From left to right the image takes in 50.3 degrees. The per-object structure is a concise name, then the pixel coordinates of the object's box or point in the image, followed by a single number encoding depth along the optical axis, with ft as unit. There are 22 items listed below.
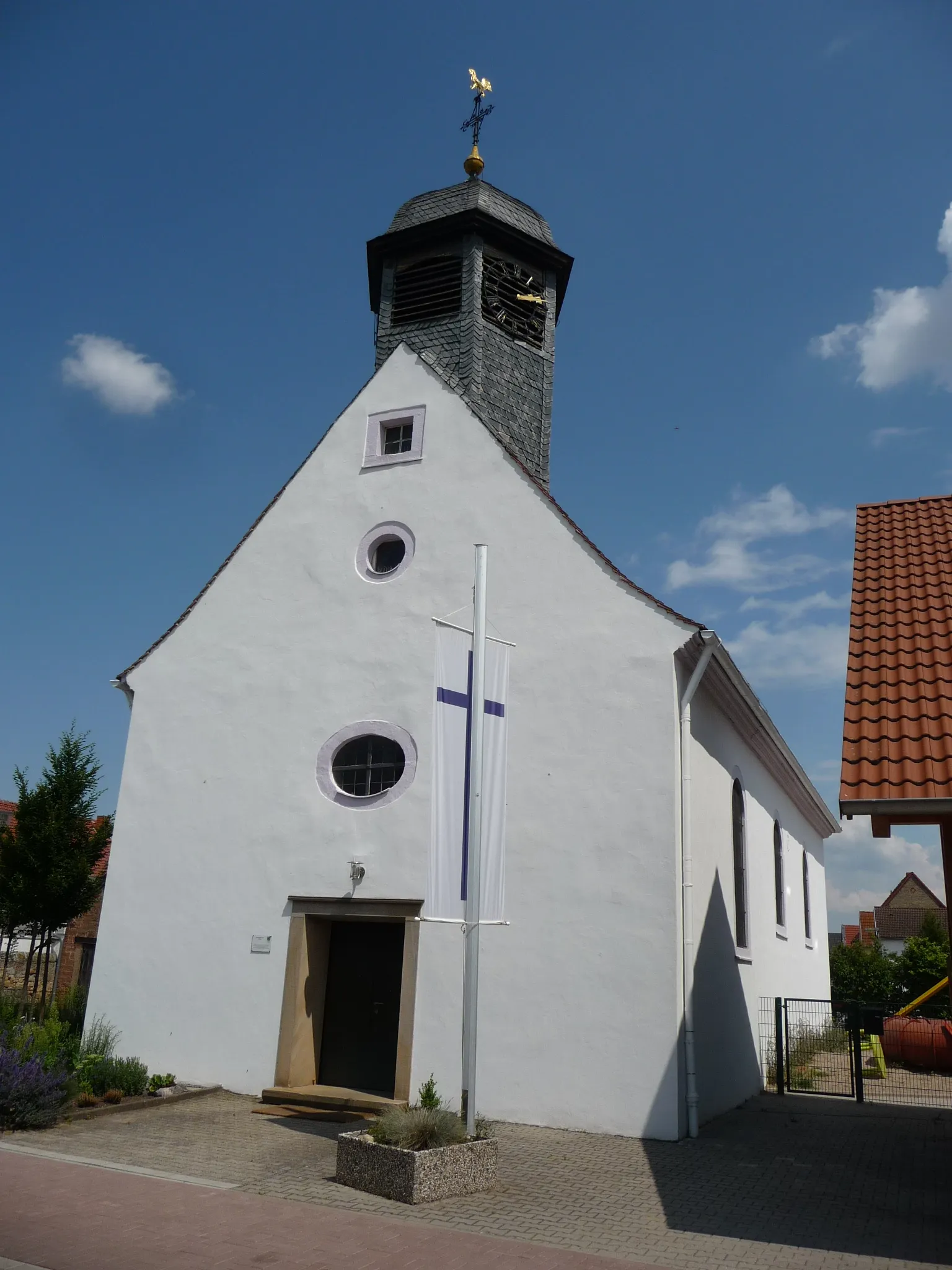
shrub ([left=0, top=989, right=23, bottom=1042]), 35.68
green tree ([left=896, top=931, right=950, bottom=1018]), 85.92
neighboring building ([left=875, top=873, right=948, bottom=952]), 194.70
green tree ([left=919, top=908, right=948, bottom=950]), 97.86
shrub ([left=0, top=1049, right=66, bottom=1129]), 31.58
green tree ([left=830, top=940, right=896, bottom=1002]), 89.97
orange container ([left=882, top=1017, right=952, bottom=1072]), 51.24
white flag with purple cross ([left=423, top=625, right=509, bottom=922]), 30.01
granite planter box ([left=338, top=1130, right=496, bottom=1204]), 24.54
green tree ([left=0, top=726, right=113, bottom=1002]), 58.95
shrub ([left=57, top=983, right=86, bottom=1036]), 45.98
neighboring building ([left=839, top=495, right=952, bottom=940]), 22.57
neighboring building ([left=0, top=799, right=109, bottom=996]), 85.20
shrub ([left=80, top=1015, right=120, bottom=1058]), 41.20
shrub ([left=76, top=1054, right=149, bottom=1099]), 37.29
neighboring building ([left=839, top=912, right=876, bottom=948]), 175.44
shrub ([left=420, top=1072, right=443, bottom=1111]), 26.78
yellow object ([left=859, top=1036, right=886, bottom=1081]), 49.47
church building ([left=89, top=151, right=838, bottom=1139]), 35.58
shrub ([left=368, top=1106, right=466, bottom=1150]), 25.48
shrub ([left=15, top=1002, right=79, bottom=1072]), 34.58
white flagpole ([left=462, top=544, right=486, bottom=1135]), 27.43
